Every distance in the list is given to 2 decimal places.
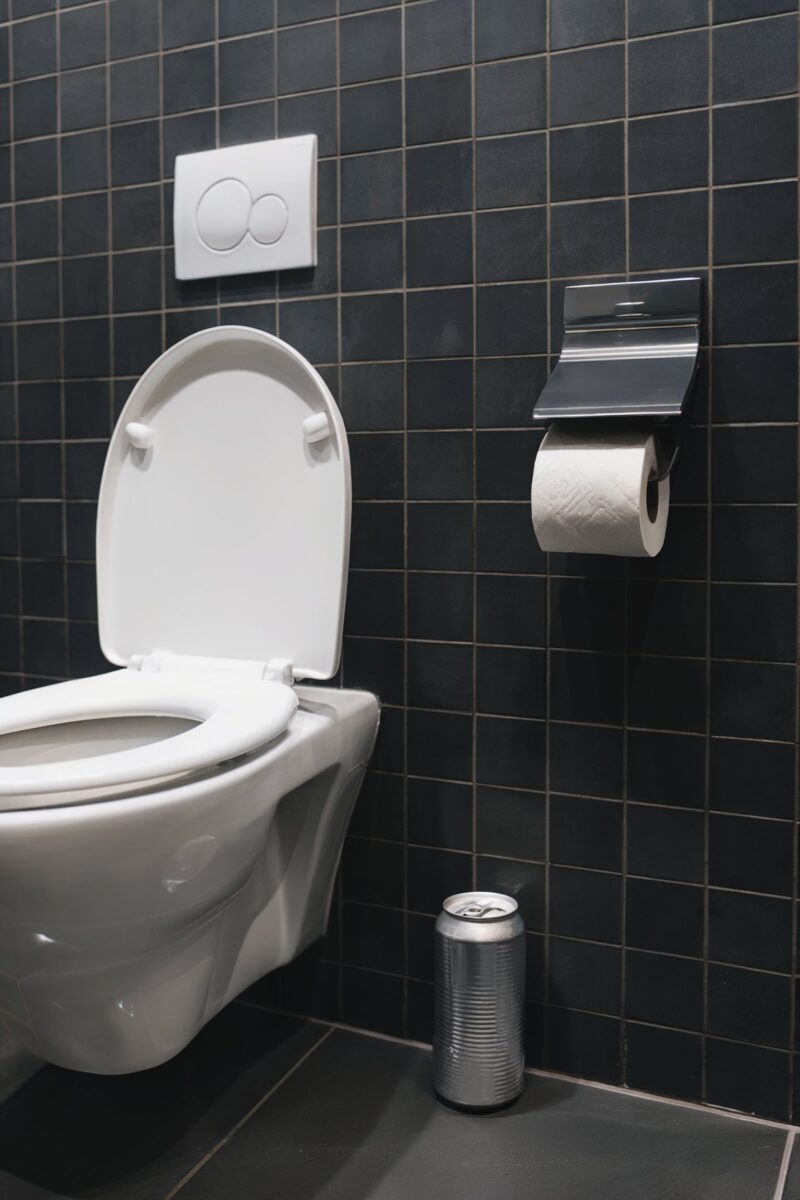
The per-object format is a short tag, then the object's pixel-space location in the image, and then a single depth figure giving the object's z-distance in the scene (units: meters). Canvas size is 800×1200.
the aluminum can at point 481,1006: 1.37
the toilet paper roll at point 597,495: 1.20
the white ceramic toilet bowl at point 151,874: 1.03
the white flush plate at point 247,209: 1.51
